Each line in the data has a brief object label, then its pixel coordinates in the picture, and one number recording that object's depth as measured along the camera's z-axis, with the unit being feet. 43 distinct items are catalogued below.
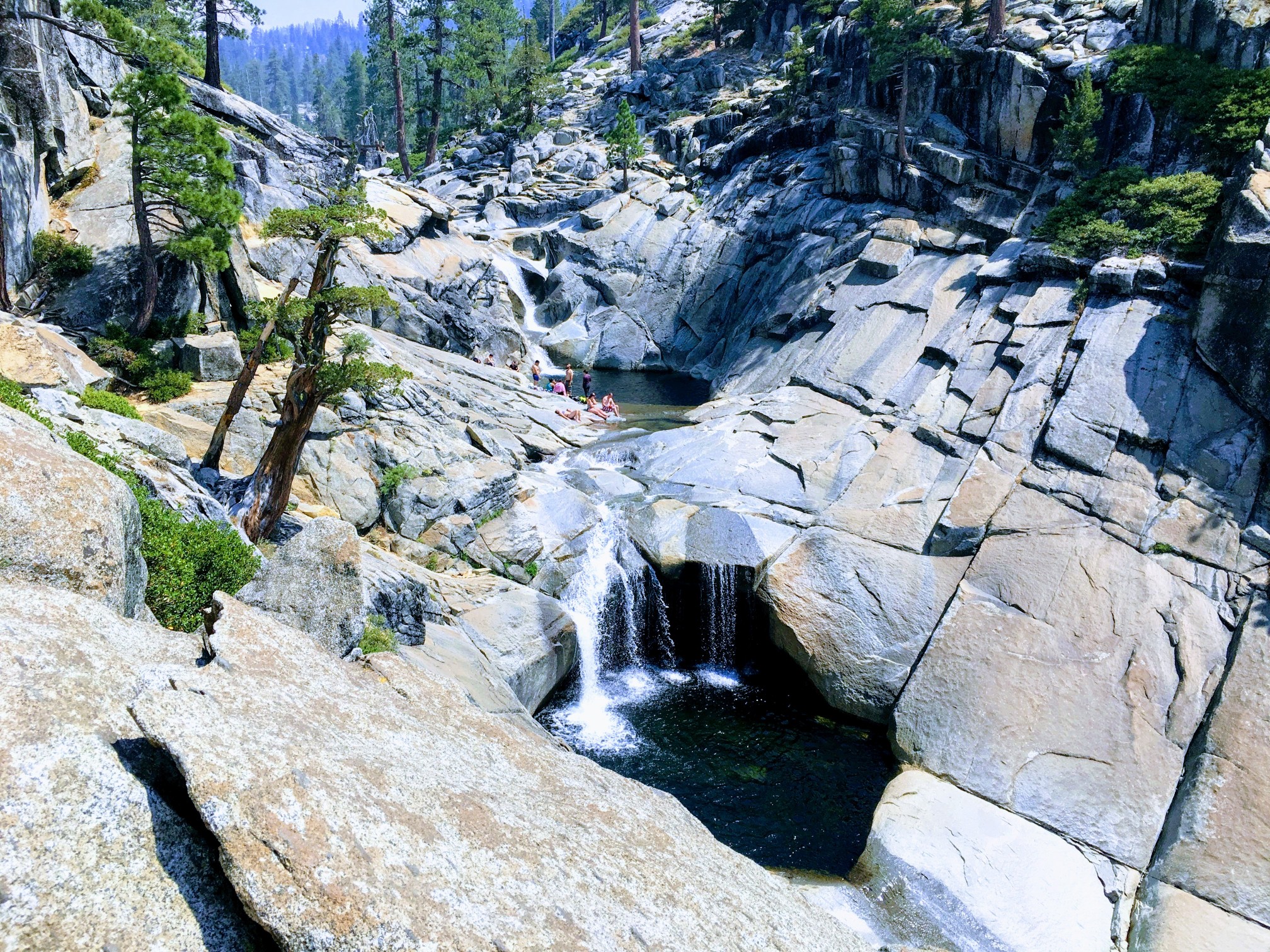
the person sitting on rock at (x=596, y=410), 100.07
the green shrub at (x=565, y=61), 251.97
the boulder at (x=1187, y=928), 40.65
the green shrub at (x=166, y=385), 62.03
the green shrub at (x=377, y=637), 37.45
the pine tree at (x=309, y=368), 48.91
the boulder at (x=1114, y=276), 77.66
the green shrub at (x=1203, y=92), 81.71
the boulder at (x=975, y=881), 41.42
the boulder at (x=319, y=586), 32.14
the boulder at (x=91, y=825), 14.38
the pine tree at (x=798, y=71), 147.43
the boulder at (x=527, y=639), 56.54
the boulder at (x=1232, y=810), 43.19
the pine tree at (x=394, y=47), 175.42
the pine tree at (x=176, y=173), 65.10
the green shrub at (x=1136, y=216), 77.82
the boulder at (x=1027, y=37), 110.83
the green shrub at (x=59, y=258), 66.80
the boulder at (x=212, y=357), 66.85
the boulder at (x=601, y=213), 152.97
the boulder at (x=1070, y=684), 49.37
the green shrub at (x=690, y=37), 213.87
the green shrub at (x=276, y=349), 71.51
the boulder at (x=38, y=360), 49.88
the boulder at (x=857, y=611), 60.44
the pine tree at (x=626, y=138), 154.20
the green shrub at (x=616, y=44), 242.58
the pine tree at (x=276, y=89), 638.94
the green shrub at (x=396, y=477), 67.72
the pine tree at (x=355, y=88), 360.07
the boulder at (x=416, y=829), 15.33
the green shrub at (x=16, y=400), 35.73
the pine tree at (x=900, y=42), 116.16
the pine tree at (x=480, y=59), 194.29
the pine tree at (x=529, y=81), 187.62
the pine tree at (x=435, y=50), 184.24
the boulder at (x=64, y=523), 22.48
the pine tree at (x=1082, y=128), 96.12
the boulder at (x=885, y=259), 103.35
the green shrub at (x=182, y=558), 31.55
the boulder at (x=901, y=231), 106.73
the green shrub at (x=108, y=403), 50.85
